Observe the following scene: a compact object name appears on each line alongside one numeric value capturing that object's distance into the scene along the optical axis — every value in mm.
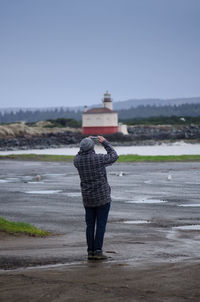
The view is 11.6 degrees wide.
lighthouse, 182504
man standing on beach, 14672
